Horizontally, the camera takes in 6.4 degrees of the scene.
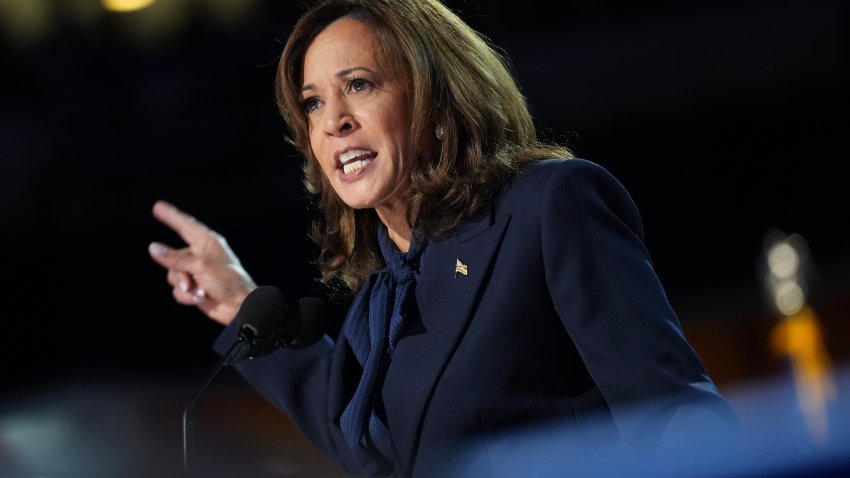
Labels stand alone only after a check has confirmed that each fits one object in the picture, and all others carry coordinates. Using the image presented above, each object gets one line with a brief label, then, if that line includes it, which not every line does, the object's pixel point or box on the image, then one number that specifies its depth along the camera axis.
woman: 7.23
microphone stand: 7.22
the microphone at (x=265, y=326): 7.34
